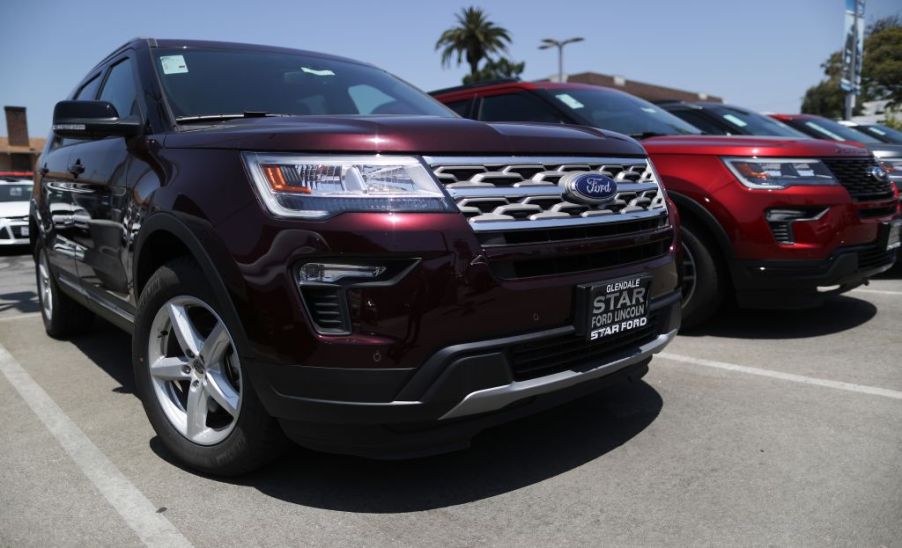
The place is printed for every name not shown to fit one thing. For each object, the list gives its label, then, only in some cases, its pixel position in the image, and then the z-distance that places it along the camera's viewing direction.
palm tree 50.56
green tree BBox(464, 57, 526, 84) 50.27
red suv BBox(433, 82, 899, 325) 4.18
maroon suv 2.07
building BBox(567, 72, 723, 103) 54.59
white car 11.12
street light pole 34.81
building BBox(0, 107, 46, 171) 44.22
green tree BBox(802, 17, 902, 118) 34.97
